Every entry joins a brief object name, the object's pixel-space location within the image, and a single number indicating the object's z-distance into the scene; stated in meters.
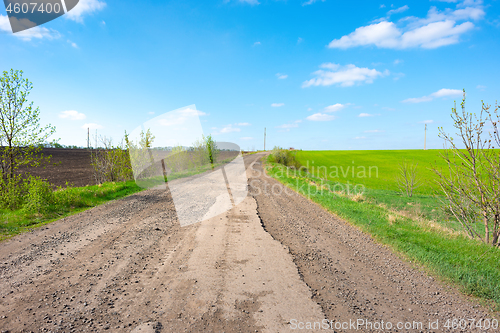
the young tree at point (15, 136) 8.91
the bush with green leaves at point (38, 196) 7.93
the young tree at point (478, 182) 5.57
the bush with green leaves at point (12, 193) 8.20
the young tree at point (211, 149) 29.08
